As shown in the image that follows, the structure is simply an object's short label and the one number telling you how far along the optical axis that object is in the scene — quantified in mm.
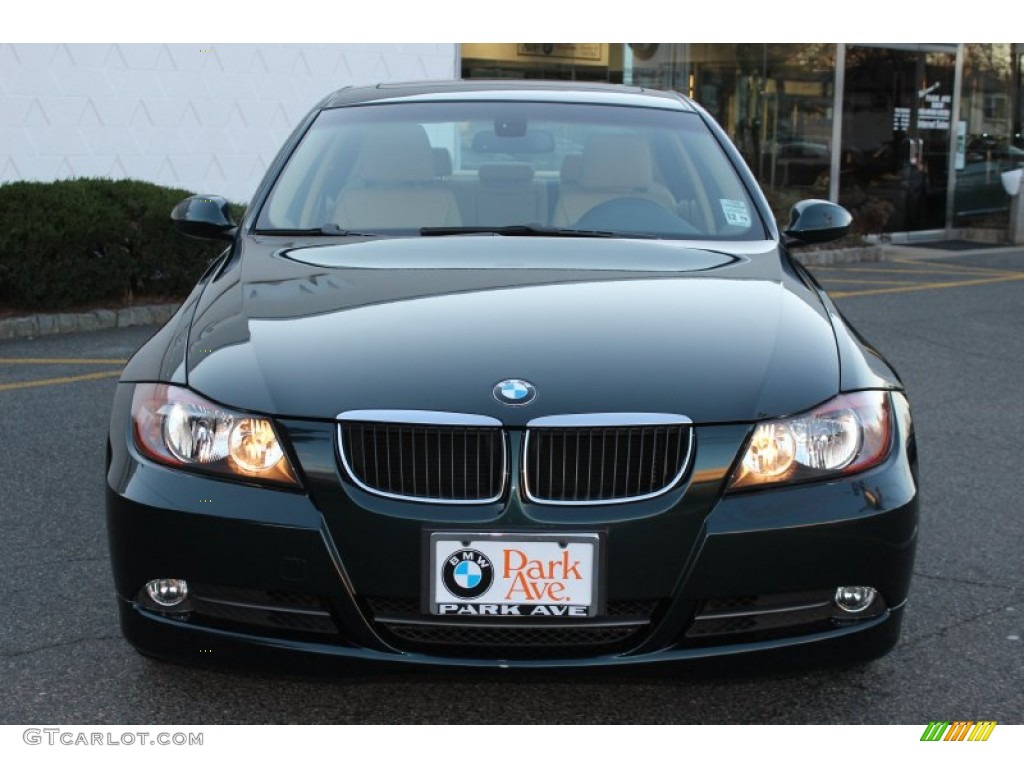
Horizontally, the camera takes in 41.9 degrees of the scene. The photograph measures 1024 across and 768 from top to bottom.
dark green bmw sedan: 2580
